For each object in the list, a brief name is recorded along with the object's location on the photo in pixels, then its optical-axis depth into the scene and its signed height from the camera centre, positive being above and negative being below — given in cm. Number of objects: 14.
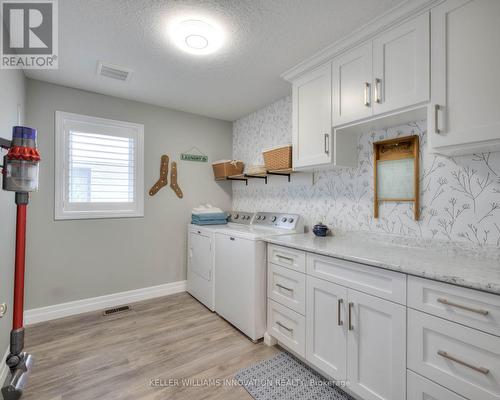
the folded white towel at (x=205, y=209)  319 -12
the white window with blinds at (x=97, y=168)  255 +33
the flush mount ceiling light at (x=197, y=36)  164 +113
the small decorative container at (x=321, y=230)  223 -26
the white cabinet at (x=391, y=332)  99 -64
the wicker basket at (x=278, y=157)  237 +42
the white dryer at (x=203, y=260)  265 -68
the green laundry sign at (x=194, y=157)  327 +56
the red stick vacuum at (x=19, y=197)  106 +0
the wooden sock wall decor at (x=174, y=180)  317 +24
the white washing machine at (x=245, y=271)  208 -63
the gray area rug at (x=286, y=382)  154 -117
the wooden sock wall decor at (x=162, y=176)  306 +28
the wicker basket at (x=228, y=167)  323 +42
